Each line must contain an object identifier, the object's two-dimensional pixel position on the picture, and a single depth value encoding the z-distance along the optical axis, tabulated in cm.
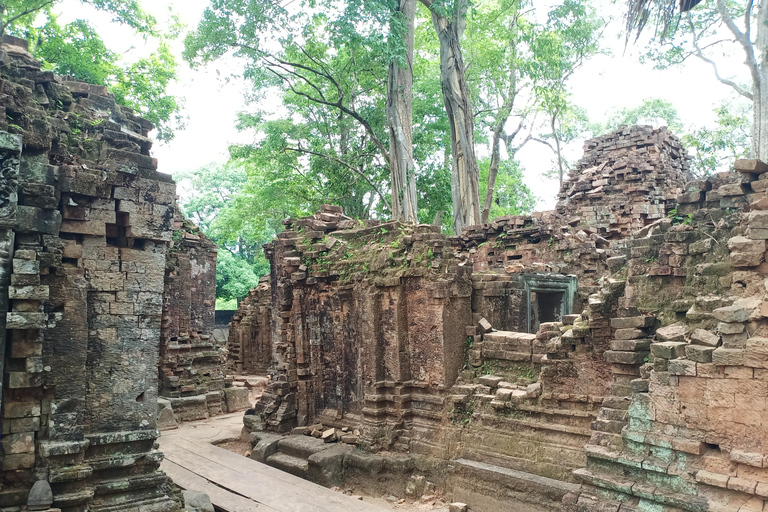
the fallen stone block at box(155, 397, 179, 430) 1213
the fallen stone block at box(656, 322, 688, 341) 544
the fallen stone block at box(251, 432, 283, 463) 986
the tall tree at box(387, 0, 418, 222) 1742
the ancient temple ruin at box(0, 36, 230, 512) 517
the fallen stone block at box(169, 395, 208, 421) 1303
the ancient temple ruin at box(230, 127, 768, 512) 492
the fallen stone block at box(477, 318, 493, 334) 856
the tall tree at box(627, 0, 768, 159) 1396
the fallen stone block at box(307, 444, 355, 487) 868
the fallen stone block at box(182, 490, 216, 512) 642
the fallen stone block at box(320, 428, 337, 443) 970
